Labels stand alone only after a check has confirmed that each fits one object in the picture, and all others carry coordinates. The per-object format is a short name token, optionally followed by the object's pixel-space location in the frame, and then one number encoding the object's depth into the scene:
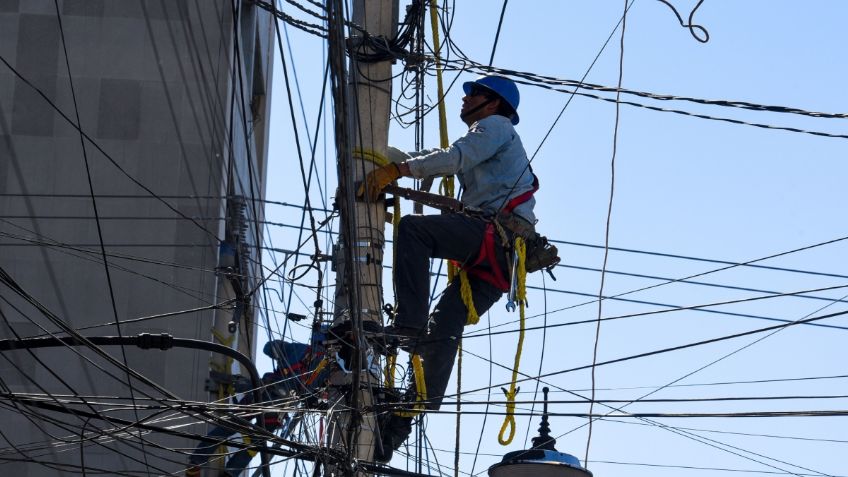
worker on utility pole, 14.50
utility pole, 10.88
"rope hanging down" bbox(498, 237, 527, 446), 14.54
